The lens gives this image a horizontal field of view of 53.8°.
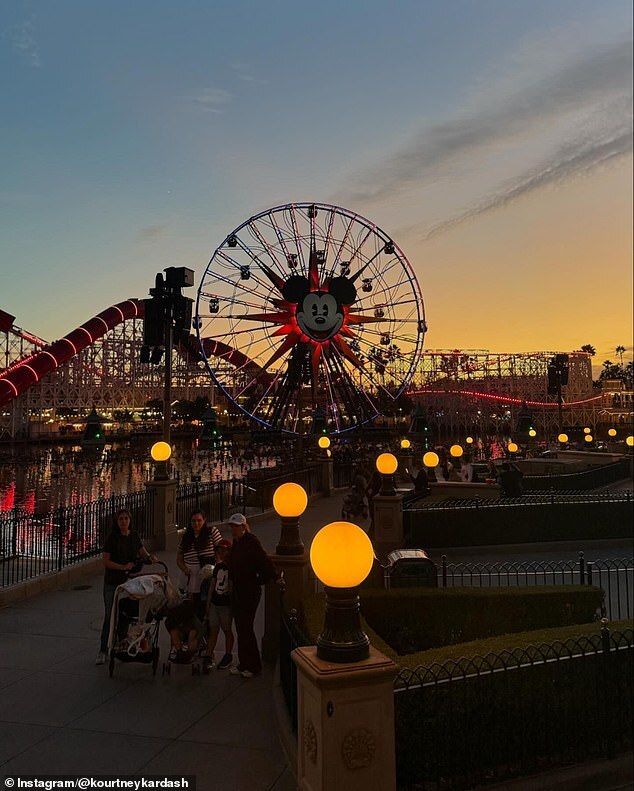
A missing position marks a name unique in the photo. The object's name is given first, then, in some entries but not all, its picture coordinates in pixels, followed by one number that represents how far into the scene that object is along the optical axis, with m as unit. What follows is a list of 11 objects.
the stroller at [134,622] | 7.18
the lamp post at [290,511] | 7.48
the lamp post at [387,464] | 12.12
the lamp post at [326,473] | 25.48
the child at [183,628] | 7.50
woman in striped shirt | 7.81
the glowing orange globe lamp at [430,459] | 20.00
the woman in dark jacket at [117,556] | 7.66
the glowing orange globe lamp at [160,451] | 14.66
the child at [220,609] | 7.29
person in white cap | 7.07
